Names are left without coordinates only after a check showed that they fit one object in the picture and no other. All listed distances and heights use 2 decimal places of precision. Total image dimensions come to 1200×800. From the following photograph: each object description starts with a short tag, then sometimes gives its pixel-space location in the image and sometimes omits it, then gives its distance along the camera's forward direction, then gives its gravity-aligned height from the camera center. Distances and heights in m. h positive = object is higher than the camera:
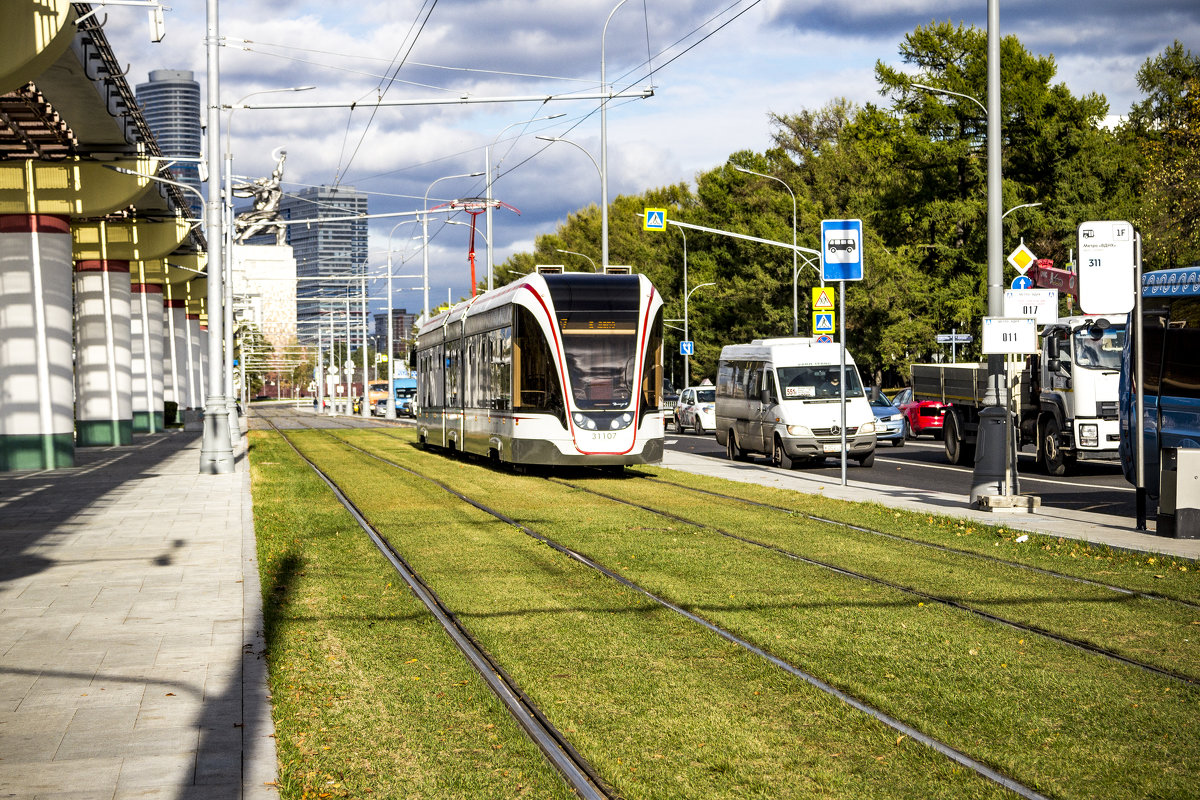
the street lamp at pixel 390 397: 70.28 -2.08
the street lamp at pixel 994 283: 16.47 +0.79
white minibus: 26.12 -1.04
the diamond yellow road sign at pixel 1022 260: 27.18 +1.77
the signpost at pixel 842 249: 20.31 +1.53
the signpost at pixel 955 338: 36.31 +0.29
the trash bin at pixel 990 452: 16.42 -1.28
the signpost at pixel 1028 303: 16.31 +0.53
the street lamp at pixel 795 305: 49.77 +1.68
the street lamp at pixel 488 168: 52.81 +7.43
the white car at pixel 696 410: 48.22 -2.09
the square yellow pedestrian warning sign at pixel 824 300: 30.53 +1.16
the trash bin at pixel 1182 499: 13.52 -1.56
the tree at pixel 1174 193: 41.19 +4.66
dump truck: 22.67 -0.83
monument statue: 91.30 +11.07
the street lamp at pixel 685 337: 67.27 +0.84
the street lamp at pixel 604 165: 37.58 +5.42
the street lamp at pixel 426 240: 59.88 +5.56
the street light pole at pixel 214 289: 25.47 +1.41
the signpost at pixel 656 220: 38.47 +3.83
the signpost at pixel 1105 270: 14.38 +0.81
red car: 34.80 -1.80
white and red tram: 22.59 -0.28
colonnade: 26.47 +1.37
